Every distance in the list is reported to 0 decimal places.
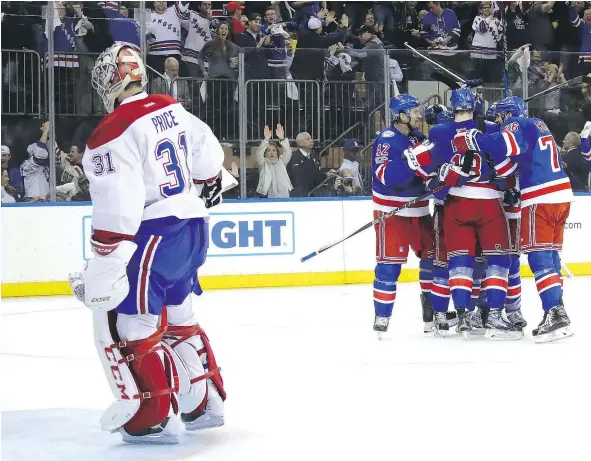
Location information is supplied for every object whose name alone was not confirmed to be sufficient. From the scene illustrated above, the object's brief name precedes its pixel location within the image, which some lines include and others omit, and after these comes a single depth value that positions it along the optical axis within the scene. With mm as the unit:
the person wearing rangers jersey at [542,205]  11930
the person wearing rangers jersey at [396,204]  12281
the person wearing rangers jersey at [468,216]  12094
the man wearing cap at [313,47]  20273
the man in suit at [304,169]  19734
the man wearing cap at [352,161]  20156
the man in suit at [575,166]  21031
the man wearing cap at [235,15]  22031
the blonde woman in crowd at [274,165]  19531
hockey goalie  6605
